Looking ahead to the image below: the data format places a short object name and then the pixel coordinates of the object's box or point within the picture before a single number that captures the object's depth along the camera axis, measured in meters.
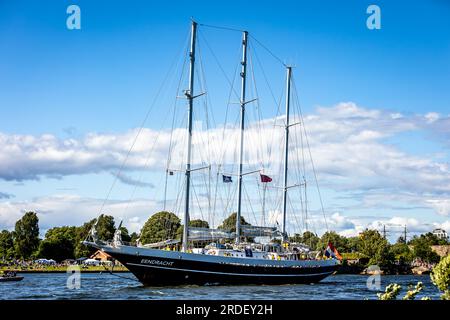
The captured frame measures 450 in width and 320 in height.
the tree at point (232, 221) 127.14
